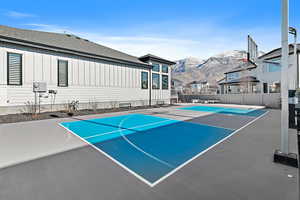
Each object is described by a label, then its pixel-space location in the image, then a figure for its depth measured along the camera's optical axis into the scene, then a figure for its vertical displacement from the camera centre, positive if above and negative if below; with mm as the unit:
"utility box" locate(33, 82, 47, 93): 10273 +917
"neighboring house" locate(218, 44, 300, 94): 22000 +3855
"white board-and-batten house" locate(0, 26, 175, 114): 9602 +2500
